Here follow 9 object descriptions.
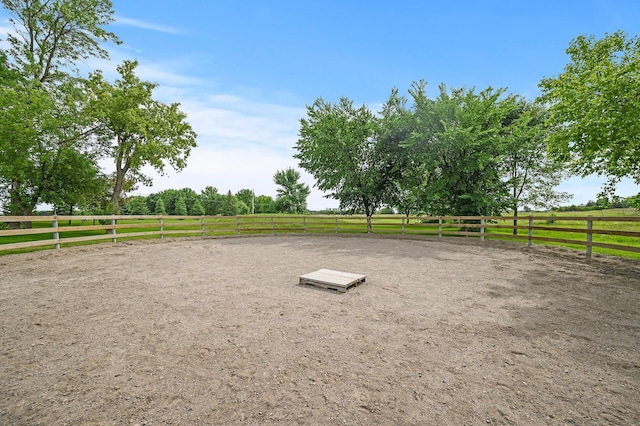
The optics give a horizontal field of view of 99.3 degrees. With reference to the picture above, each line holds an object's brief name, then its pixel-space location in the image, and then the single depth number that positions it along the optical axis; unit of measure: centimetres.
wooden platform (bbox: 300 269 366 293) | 493
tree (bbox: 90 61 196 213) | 1620
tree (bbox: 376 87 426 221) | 1708
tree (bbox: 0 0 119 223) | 1305
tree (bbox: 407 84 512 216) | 1443
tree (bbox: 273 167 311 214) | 4966
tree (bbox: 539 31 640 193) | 820
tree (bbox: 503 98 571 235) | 1666
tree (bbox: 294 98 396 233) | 1770
